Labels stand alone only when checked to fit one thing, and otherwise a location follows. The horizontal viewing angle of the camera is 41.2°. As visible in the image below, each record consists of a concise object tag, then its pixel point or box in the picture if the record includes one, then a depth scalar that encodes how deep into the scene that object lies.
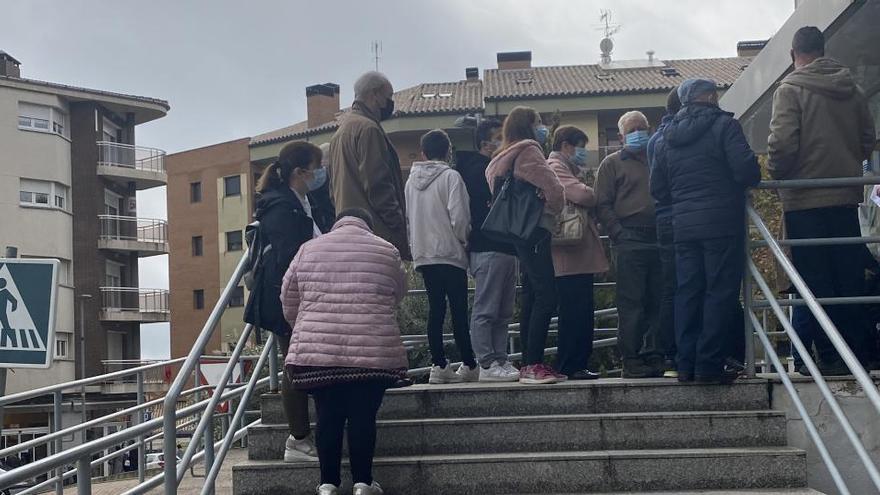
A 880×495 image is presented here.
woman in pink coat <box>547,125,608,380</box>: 7.50
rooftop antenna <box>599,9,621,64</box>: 56.41
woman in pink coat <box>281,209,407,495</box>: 5.71
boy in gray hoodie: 7.36
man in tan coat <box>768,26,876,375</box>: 6.81
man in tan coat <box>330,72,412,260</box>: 7.11
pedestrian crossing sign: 7.75
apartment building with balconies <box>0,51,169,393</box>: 48.44
